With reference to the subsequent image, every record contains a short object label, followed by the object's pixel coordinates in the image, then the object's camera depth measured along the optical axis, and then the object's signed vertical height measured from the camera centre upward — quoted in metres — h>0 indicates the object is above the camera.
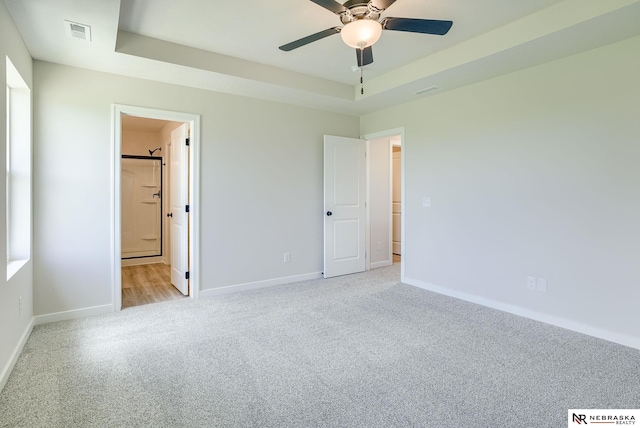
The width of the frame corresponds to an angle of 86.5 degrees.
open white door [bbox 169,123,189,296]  4.03 +0.01
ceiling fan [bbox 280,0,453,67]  2.15 +1.22
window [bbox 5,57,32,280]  2.86 +0.30
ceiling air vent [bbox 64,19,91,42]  2.47 +1.33
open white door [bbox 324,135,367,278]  4.89 +0.06
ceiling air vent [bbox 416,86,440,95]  3.90 +1.40
